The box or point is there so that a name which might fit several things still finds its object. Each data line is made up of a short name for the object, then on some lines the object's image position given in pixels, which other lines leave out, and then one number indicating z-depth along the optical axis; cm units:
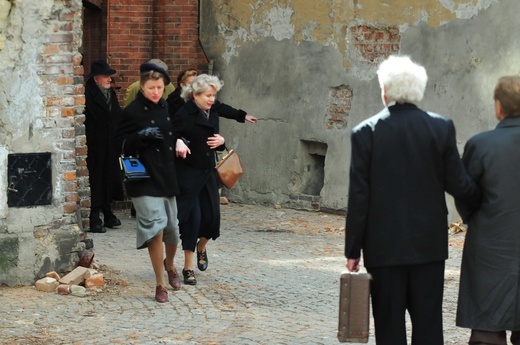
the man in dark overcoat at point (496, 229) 1220
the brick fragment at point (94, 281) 1823
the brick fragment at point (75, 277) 1806
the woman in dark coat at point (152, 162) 1742
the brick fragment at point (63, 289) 1783
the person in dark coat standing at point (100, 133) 2569
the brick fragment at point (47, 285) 1798
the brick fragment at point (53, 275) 1834
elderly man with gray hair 1182
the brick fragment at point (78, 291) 1786
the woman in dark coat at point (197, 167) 1903
